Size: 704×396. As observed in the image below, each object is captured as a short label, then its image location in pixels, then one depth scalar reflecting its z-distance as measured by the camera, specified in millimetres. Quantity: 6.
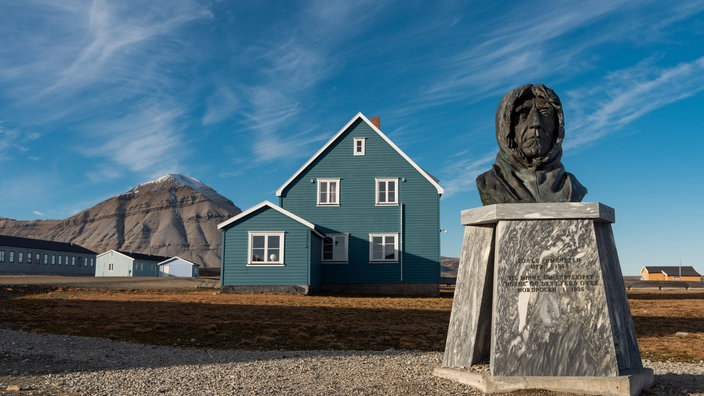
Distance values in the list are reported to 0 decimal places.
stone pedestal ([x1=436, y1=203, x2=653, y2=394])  6043
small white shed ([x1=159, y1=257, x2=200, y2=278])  82062
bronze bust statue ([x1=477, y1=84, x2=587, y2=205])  6863
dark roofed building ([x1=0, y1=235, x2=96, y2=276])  70562
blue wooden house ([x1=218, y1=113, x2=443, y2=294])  29641
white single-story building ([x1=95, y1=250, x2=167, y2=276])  79375
